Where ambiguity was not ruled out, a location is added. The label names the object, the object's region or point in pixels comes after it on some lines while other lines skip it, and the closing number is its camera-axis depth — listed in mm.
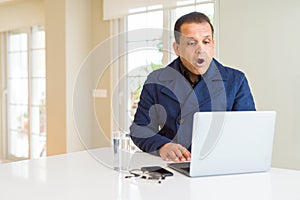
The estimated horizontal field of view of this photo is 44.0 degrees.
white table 1019
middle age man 1575
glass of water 1353
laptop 1209
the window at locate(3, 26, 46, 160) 5012
